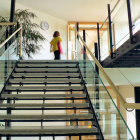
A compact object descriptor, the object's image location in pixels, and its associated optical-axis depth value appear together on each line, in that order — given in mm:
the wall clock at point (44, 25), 9943
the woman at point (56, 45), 7112
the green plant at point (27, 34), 7672
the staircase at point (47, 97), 2939
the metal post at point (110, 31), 5785
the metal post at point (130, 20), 4362
